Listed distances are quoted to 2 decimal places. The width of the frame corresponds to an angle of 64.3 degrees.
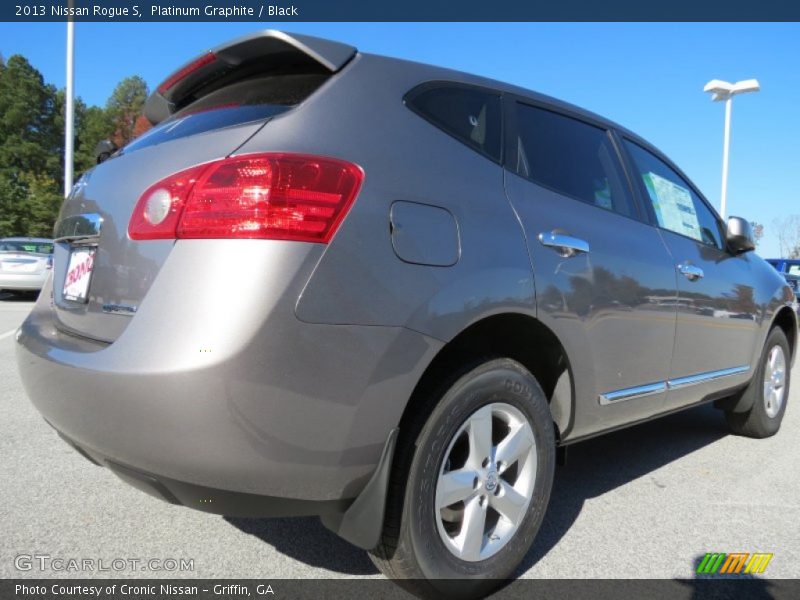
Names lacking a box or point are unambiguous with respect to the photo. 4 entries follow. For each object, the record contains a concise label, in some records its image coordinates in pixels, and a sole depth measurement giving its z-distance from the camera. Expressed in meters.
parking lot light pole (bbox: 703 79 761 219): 17.67
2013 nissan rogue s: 1.56
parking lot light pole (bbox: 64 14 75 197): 17.17
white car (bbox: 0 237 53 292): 12.51
